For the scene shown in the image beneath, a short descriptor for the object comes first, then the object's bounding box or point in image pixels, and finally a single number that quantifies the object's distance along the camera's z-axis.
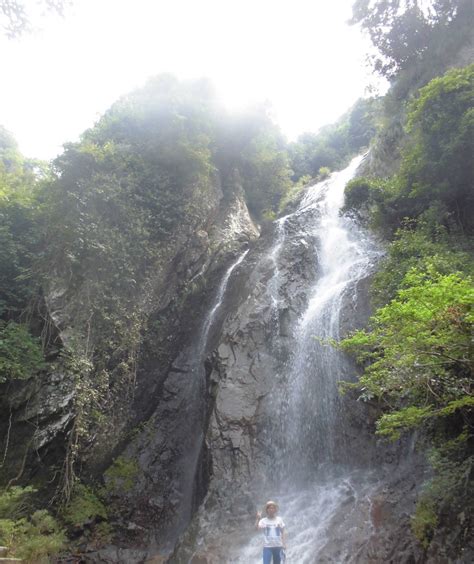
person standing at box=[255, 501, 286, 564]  5.29
